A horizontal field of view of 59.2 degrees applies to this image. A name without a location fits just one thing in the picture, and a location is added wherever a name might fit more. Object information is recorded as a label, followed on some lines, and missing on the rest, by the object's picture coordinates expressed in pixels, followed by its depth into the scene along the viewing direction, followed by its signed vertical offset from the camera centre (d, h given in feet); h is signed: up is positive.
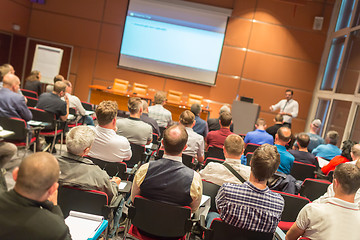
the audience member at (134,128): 13.15 -2.23
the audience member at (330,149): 16.63 -1.92
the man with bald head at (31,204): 4.43 -2.12
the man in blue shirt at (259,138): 16.58 -2.02
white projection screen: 33.04 +4.34
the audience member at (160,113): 19.26 -2.08
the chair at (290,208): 9.17 -2.98
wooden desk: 29.99 -2.51
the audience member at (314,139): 20.47 -1.87
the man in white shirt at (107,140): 9.93 -2.20
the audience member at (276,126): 23.16 -1.73
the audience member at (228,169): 9.14 -2.16
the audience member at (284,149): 12.50 -1.86
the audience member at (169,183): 7.31 -2.33
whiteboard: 32.35 -0.50
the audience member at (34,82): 23.90 -2.16
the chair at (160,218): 7.11 -3.09
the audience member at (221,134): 15.22 -2.09
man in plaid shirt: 6.86 -2.25
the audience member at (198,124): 18.19 -2.13
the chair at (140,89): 31.65 -1.43
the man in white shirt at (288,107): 29.52 -0.40
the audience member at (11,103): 13.84 -2.30
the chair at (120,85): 31.42 -1.39
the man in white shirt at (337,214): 6.64 -2.11
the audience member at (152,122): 16.05 -2.25
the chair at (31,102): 19.24 -2.89
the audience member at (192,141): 13.60 -2.32
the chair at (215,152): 14.92 -2.90
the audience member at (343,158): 13.80 -1.87
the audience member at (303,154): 14.57 -2.15
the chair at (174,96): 31.22 -1.47
